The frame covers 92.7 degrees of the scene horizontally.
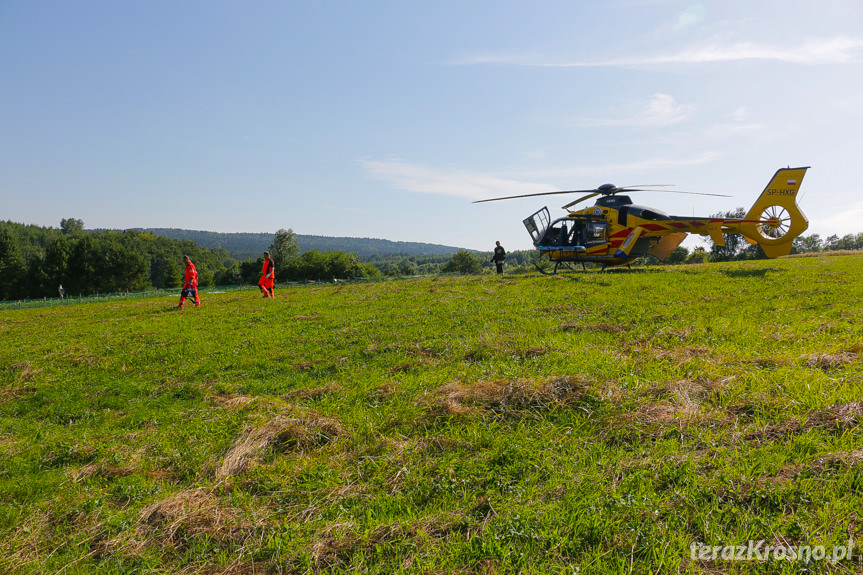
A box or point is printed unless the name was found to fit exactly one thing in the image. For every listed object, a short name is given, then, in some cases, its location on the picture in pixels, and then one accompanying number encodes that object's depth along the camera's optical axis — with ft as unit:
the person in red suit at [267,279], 66.82
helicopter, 61.31
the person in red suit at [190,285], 59.88
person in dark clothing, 84.66
